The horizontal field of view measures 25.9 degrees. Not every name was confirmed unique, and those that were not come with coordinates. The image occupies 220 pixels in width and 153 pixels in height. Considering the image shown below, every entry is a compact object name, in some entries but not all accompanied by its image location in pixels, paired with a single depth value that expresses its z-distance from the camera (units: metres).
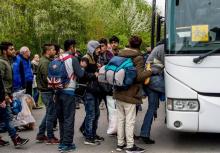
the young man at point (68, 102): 8.01
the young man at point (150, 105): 8.61
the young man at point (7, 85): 8.42
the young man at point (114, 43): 10.84
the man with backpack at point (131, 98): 7.85
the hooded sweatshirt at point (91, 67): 8.69
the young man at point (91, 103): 8.70
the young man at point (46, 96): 8.87
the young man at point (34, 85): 14.36
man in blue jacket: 10.48
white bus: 7.49
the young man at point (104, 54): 9.27
